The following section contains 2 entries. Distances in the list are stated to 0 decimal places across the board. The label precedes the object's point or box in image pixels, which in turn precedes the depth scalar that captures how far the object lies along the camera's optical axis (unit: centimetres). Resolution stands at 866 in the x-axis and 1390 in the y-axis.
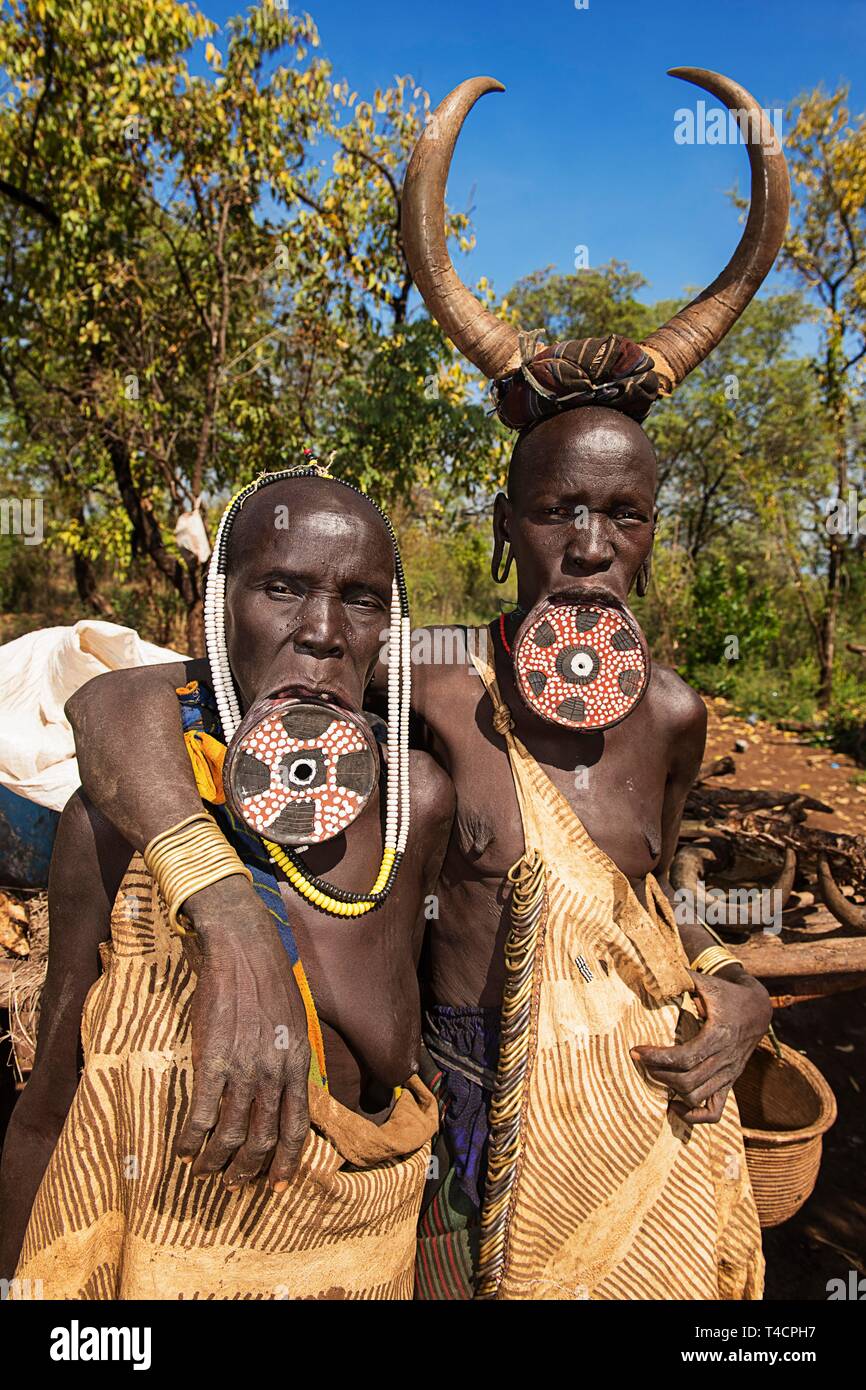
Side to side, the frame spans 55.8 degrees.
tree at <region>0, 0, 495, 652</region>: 650
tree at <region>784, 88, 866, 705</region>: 913
